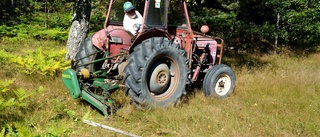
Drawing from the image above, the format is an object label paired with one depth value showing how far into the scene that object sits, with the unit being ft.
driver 19.93
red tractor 17.69
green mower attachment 17.07
